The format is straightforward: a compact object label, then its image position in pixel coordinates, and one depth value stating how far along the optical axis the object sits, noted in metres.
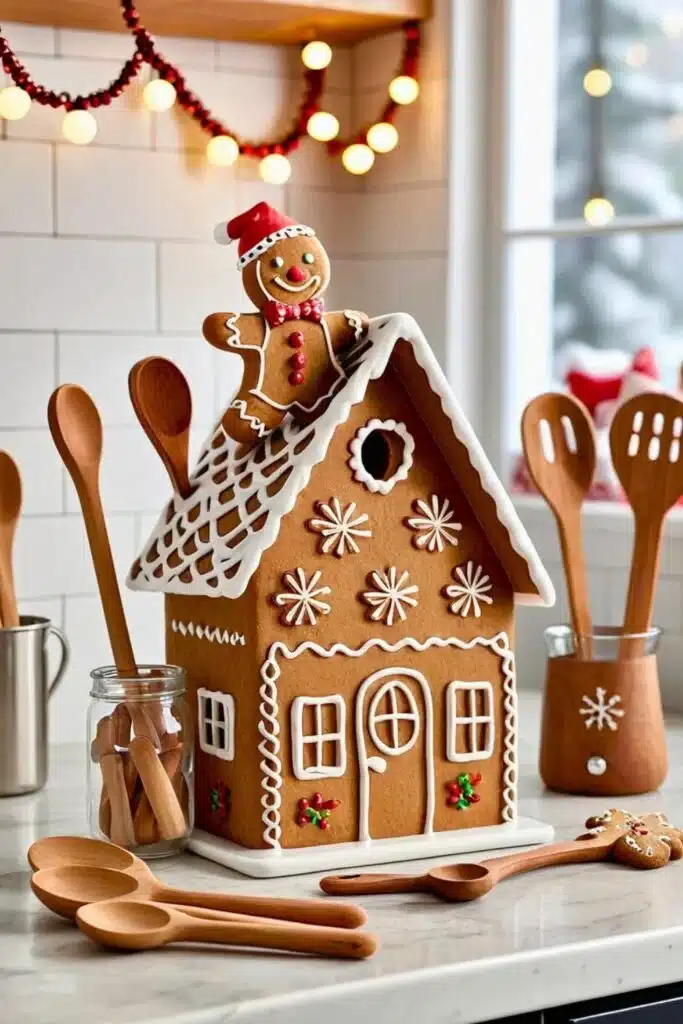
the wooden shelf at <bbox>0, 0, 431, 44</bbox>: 2.39
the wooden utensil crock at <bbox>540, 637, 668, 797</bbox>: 2.13
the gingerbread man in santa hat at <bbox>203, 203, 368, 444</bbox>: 1.94
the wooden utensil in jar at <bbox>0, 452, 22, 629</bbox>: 2.20
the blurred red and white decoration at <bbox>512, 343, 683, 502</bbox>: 2.56
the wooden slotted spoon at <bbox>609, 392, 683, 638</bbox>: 2.16
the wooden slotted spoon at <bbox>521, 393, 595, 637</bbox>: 2.17
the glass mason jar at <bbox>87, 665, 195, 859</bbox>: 1.94
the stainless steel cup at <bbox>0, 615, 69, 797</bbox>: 2.18
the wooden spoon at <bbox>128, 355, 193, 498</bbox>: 2.03
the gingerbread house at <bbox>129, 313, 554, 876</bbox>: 1.93
